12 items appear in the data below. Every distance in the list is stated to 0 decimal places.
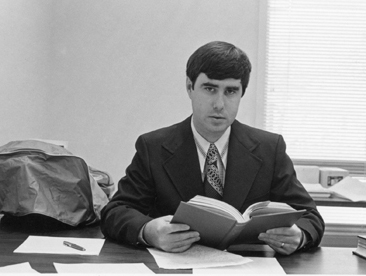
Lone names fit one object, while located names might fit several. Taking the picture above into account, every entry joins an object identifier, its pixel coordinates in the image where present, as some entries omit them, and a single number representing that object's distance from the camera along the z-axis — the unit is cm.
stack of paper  361
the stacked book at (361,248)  243
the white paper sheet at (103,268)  222
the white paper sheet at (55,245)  236
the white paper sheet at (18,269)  220
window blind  401
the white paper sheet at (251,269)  225
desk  229
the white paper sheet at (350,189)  361
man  257
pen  238
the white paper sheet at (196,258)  229
